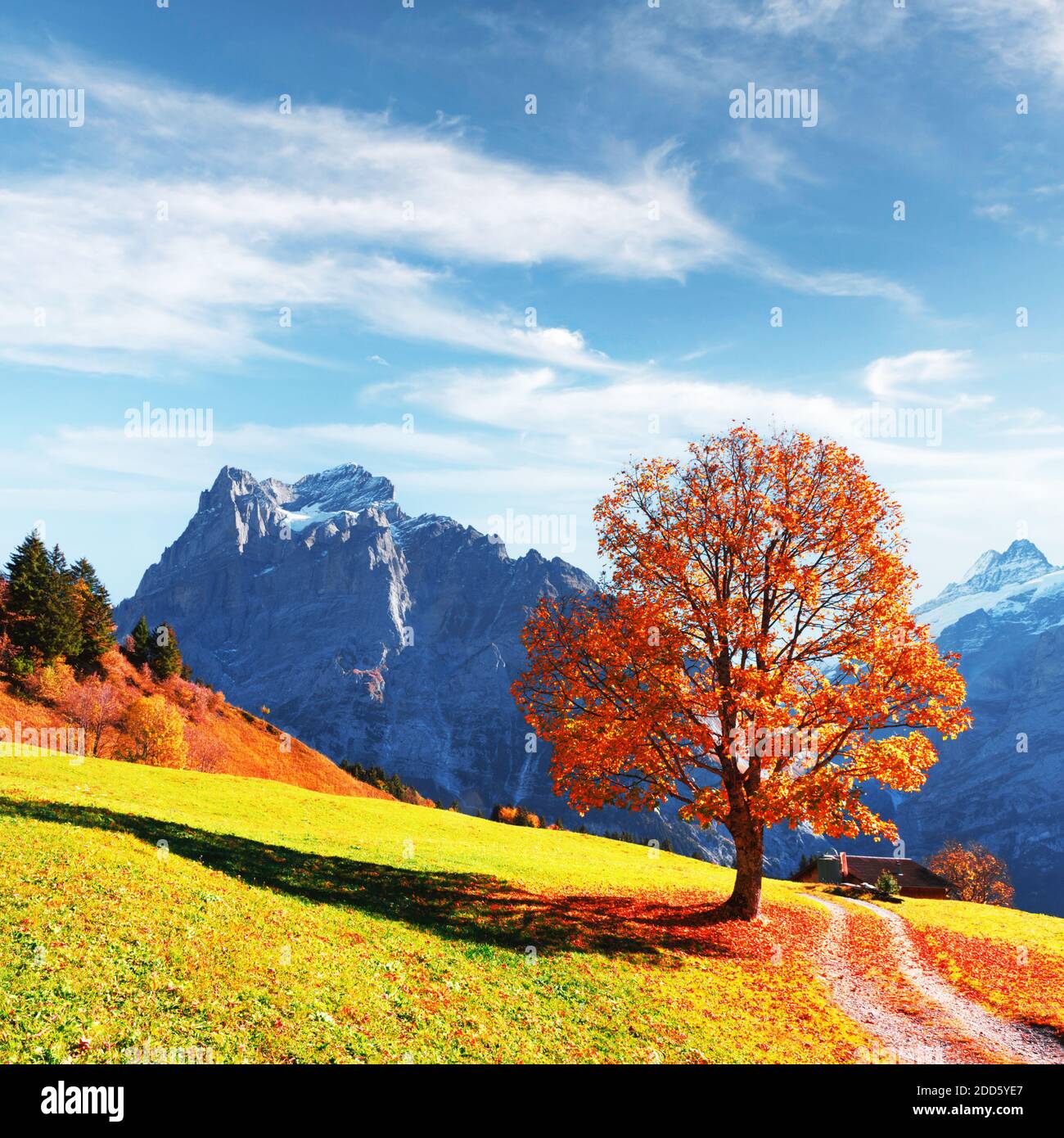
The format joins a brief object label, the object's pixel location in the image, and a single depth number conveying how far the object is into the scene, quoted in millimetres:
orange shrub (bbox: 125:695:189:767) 82375
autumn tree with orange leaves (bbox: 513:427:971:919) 24875
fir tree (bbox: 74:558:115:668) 105125
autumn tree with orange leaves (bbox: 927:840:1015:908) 119250
